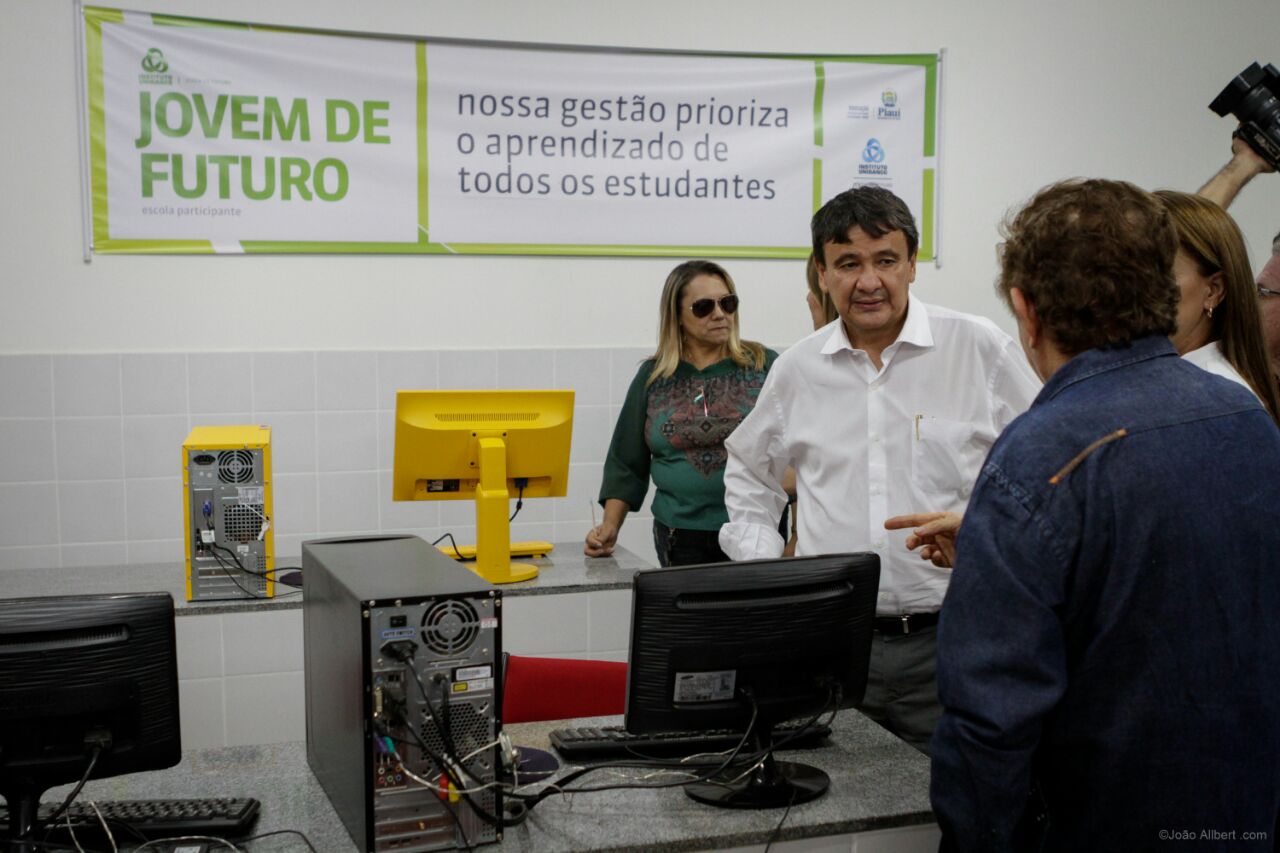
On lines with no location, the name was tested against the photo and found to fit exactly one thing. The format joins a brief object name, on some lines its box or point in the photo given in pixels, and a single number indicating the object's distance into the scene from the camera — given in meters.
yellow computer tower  2.87
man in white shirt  2.22
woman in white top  1.82
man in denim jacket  1.27
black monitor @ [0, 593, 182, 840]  1.50
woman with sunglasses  3.38
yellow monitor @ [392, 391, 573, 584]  3.11
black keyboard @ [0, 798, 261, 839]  1.63
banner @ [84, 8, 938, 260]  3.93
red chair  2.48
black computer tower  1.48
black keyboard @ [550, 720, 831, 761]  1.94
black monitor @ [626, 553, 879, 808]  1.68
